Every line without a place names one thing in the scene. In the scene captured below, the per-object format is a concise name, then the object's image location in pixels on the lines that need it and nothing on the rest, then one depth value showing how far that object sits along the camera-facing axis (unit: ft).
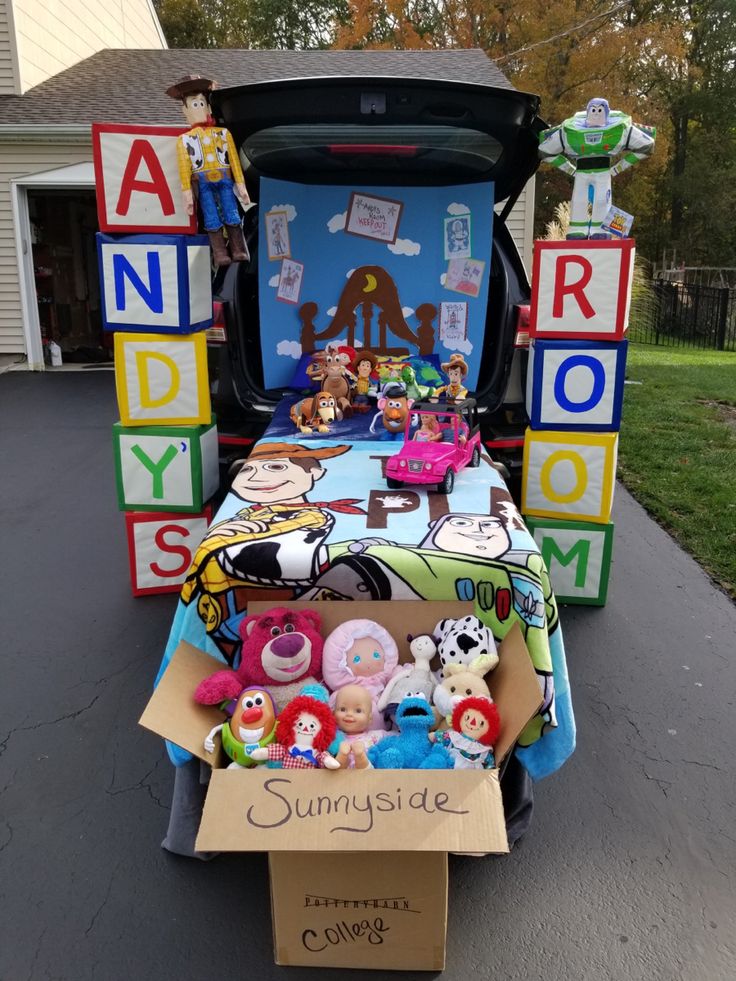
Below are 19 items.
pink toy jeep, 10.27
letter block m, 12.37
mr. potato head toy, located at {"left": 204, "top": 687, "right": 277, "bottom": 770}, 7.23
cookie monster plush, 7.06
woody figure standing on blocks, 11.51
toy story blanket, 8.00
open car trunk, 11.11
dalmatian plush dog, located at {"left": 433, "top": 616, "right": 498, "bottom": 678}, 7.98
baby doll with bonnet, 8.05
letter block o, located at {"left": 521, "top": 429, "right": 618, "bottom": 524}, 12.06
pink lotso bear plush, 7.73
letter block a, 11.55
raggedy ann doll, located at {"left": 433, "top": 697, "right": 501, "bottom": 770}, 7.17
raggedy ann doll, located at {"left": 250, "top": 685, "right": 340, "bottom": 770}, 7.06
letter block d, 12.34
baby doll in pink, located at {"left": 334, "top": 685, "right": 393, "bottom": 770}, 7.51
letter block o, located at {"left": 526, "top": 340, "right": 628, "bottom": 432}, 11.80
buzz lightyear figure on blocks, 11.70
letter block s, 12.92
